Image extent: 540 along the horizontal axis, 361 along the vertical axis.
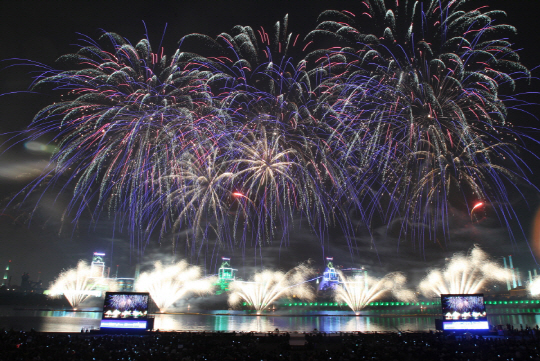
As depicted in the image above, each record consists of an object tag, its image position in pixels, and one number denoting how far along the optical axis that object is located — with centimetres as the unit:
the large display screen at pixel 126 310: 3388
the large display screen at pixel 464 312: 3547
